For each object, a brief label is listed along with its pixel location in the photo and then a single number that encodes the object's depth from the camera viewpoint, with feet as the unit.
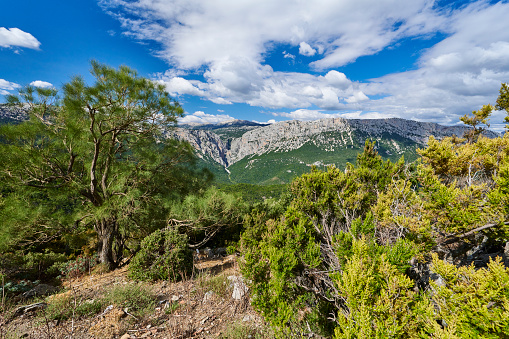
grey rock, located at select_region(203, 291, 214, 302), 21.84
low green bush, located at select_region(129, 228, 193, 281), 25.62
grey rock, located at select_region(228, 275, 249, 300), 22.08
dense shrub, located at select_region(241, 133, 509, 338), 9.68
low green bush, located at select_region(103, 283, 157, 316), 18.71
